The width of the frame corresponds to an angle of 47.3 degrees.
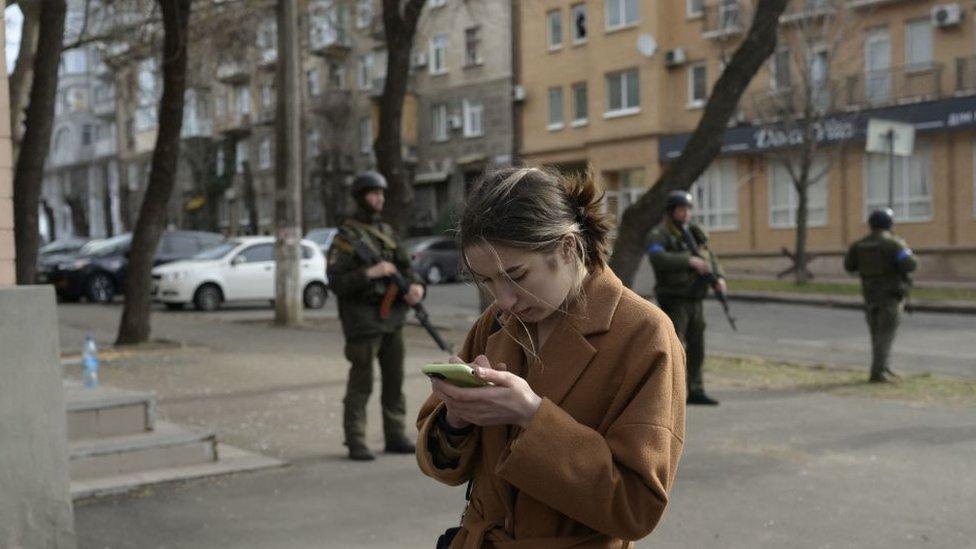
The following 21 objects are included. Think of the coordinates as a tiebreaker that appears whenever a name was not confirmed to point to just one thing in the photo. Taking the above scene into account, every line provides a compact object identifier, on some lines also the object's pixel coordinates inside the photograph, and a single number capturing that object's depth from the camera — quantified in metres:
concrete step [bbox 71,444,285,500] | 6.67
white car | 23.11
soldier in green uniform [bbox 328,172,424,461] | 7.80
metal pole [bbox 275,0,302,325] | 18.38
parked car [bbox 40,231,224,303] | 25.81
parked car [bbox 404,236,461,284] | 33.16
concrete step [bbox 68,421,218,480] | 6.96
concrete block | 4.98
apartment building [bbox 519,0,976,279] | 29.66
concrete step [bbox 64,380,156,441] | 7.27
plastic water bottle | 8.65
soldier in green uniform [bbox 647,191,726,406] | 9.83
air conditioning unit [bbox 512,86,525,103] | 42.88
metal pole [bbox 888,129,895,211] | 17.38
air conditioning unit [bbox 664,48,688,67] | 36.75
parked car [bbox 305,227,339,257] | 32.74
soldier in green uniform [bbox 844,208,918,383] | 10.93
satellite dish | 37.22
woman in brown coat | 2.26
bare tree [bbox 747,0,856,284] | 27.83
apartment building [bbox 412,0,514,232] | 44.12
